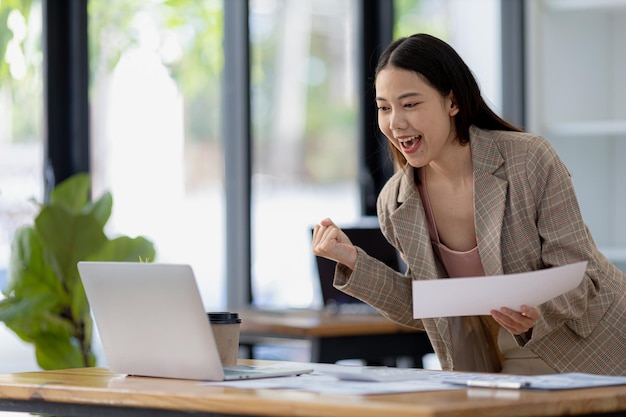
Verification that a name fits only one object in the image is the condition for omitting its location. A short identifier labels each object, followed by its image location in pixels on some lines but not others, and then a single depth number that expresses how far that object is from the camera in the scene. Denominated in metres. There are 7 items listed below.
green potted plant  5.83
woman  3.55
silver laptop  2.98
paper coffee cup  3.17
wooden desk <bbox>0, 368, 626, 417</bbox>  2.41
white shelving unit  7.95
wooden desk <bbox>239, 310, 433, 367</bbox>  6.37
